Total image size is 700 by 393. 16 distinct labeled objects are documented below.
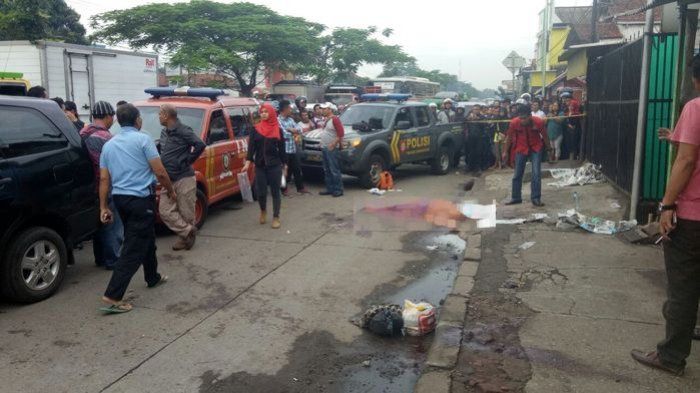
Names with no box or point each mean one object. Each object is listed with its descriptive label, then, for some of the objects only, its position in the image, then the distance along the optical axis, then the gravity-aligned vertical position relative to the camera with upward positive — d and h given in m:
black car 5.18 -0.86
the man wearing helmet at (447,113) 14.79 -0.16
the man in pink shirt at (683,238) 3.59 -0.81
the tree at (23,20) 17.50 +2.54
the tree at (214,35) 30.41 +3.72
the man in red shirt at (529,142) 9.41 -0.56
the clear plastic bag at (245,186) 8.88 -1.20
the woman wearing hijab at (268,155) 8.45 -0.71
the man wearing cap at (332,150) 11.29 -0.83
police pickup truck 11.89 -0.70
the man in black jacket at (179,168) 7.05 -0.76
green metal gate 7.42 +0.00
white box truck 12.87 +0.82
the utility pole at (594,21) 19.86 +2.96
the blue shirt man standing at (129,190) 5.22 -0.76
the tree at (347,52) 38.31 +3.54
